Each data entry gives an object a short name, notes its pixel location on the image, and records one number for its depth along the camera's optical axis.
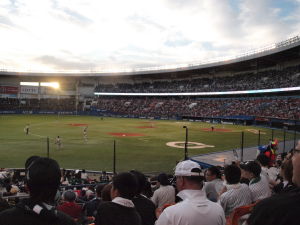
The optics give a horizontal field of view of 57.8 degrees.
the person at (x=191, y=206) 3.15
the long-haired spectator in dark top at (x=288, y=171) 4.18
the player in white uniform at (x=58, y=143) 27.21
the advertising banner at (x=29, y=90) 94.31
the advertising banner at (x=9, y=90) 90.56
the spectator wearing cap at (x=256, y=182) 6.05
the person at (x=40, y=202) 2.44
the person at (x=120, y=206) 3.67
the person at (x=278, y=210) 2.09
